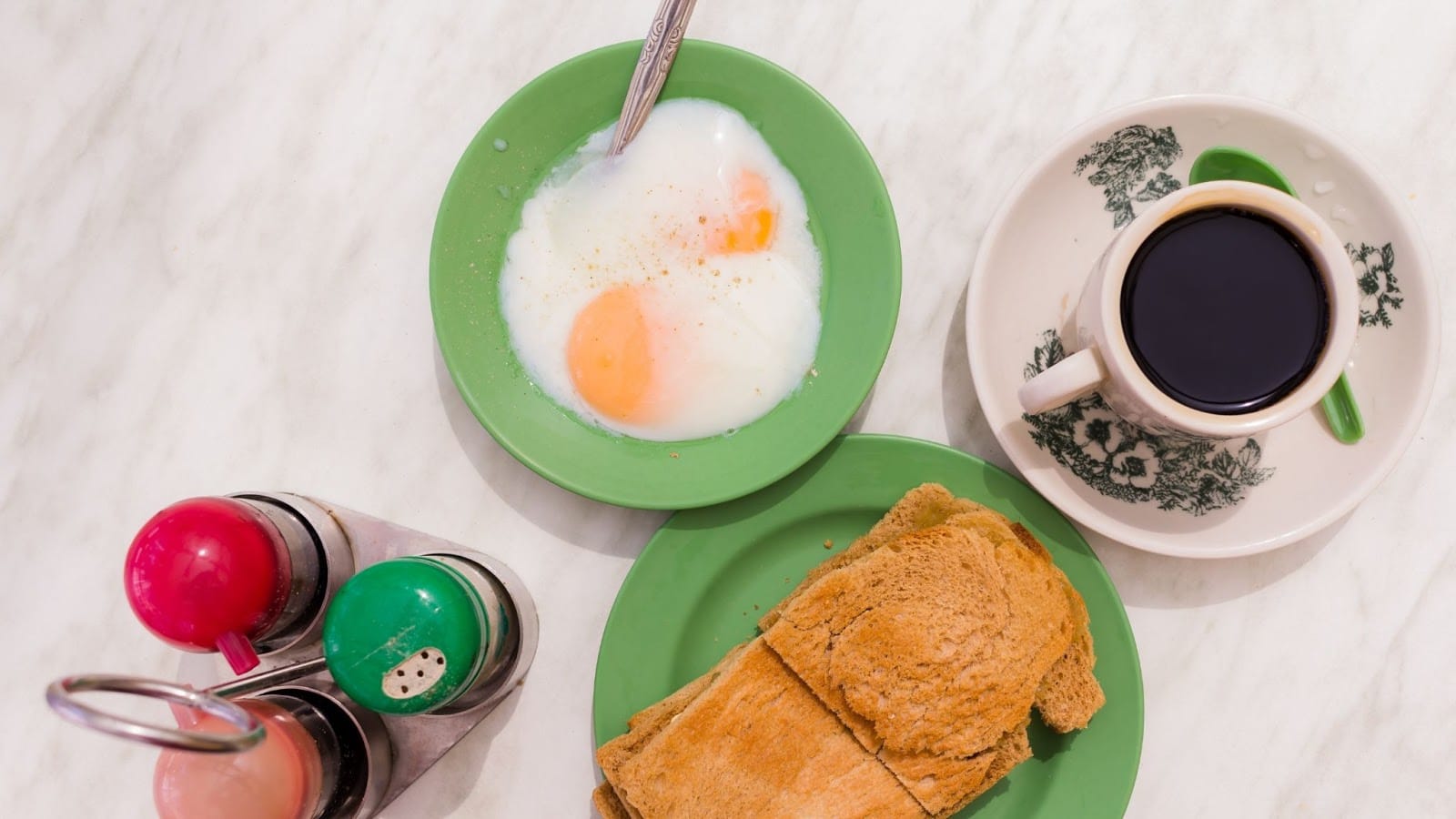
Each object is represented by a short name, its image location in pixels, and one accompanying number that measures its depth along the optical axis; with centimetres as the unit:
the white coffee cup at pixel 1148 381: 56
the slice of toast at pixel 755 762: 59
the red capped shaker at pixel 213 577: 56
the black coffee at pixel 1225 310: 57
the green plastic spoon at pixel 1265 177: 59
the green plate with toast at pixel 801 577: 61
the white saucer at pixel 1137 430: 59
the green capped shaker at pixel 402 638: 56
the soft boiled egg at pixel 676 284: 62
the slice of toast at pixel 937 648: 58
